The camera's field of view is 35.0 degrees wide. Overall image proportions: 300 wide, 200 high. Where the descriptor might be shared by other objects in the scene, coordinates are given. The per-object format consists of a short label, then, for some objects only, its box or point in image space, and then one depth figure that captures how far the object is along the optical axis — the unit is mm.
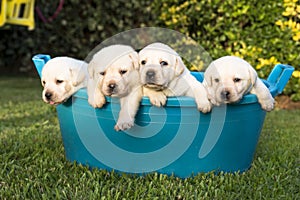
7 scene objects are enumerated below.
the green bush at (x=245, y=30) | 4363
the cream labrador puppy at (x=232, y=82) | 2104
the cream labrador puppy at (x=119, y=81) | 2105
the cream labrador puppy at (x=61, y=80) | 2305
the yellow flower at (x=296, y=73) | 4332
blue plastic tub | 2168
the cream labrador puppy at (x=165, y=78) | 2092
